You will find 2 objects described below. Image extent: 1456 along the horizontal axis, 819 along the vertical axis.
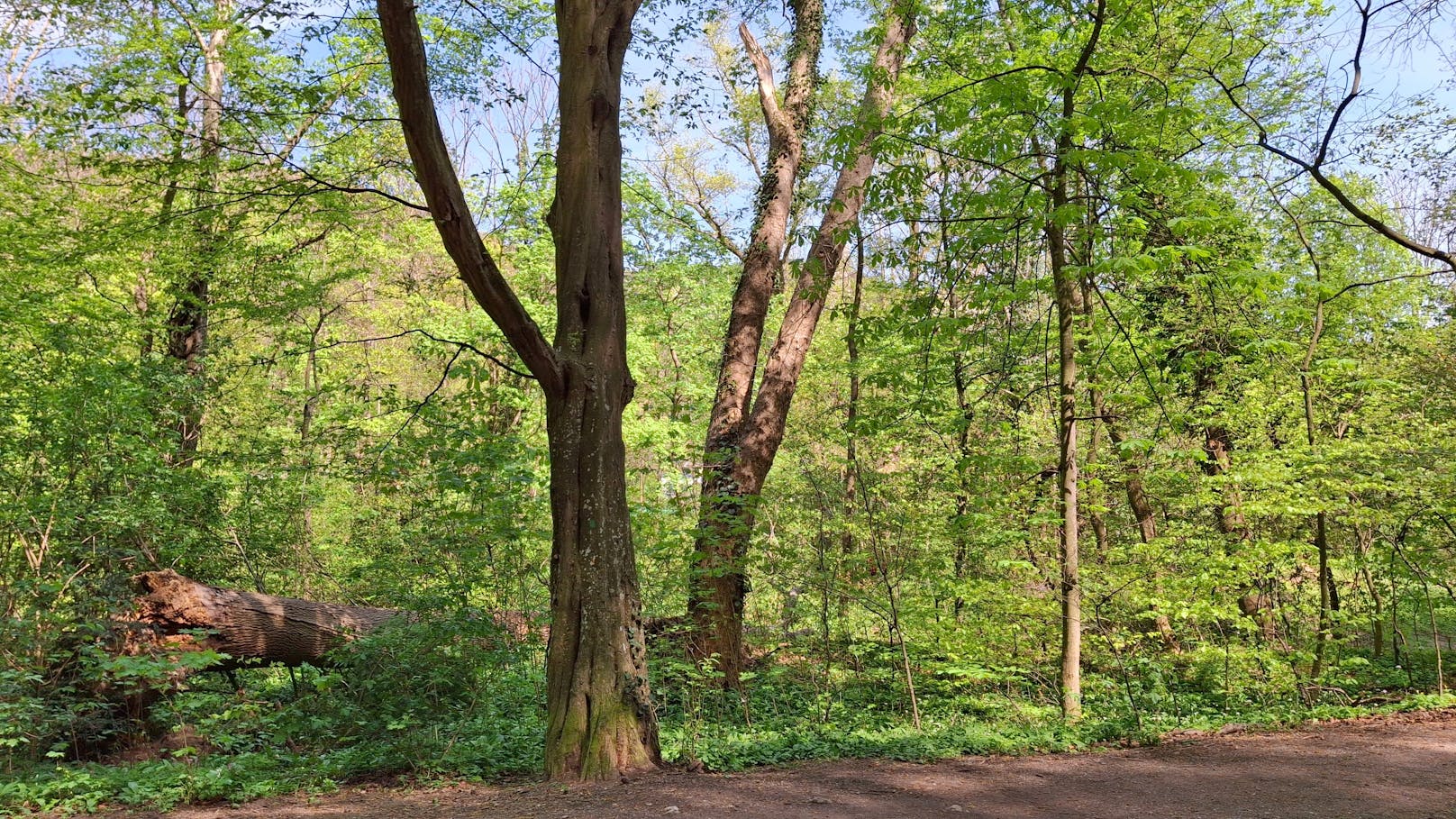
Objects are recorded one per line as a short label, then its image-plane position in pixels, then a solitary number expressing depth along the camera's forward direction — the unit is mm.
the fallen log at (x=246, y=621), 6535
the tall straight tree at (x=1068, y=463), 5973
